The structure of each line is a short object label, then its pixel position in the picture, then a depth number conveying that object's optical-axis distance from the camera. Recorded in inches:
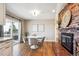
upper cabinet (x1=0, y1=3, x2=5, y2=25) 41.2
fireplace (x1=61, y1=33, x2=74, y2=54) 46.6
